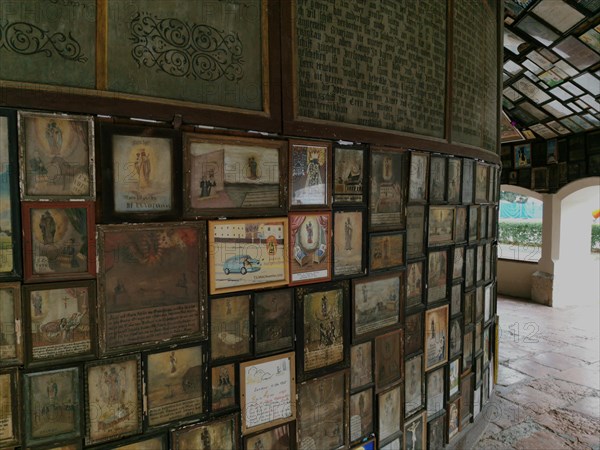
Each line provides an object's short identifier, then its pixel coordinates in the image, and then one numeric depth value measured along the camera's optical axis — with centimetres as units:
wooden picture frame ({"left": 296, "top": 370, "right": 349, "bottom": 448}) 214
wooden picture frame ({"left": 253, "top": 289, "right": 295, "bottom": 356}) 199
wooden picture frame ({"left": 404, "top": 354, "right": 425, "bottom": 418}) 269
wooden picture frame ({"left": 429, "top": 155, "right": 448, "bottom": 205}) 277
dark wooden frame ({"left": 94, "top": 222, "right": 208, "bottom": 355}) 161
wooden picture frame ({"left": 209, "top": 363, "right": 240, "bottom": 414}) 187
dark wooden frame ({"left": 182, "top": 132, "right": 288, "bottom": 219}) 176
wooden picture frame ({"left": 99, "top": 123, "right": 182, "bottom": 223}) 160
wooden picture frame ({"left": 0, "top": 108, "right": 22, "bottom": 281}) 144
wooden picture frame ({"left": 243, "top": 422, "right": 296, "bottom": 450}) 198
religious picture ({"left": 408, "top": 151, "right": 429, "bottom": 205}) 260
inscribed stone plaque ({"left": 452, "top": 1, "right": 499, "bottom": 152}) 295
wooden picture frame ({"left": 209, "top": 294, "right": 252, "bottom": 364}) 186
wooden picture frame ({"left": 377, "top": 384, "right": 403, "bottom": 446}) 249
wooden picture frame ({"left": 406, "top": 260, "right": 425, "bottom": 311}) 265
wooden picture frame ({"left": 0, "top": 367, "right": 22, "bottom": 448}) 148
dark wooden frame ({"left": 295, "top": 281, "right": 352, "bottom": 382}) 212
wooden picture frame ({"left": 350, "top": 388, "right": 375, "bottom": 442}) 236
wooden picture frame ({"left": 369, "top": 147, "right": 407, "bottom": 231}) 238
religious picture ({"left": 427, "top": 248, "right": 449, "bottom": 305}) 283
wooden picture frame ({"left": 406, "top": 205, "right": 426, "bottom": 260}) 263
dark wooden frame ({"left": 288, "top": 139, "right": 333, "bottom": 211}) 204
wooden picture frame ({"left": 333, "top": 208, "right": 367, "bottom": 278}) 224
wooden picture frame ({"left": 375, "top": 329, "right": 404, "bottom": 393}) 247
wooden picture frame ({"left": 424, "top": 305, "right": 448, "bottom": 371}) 284
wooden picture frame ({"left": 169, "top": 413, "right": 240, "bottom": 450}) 180
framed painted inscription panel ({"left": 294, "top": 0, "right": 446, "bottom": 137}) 208
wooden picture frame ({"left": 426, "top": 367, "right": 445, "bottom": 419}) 288
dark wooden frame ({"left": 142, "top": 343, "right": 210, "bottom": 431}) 172
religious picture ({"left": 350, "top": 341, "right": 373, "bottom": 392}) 235
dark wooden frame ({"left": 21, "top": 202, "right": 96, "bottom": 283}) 148
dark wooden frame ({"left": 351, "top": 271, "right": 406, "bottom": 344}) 233
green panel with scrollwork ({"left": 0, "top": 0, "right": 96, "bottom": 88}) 143
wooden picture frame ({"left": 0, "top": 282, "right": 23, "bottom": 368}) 147
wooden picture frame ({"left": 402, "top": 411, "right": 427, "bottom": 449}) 269
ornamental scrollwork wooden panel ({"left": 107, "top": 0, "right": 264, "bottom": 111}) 161
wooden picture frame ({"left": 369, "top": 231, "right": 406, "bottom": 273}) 240
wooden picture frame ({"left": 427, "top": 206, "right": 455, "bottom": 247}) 281
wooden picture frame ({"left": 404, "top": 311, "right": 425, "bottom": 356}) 266
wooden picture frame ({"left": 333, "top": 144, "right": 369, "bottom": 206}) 221
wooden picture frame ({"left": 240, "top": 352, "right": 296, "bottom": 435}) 196
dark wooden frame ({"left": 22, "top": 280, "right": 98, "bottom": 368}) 150
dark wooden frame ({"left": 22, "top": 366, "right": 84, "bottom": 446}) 151
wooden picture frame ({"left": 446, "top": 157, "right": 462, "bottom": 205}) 293
